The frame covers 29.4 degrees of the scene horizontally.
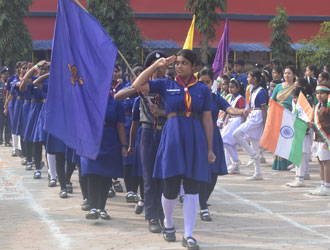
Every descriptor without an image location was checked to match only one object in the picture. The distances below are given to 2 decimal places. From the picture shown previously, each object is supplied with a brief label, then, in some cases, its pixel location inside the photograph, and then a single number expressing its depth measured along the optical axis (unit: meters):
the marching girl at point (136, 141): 8.07
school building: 32.53
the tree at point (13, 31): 26.53
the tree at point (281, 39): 30.83
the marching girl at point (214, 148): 8.07
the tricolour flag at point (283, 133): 10.40
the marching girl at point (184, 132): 6.62
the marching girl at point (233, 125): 11.74
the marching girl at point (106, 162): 7.81
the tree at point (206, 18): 29.58
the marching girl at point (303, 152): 10.66
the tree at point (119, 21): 26.59
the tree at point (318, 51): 21.33
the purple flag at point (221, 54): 16.16
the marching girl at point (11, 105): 14.66
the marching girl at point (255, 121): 11.63
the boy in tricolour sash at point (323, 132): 9.55
